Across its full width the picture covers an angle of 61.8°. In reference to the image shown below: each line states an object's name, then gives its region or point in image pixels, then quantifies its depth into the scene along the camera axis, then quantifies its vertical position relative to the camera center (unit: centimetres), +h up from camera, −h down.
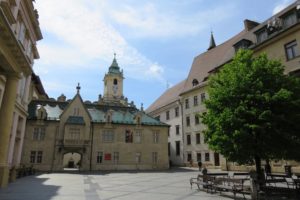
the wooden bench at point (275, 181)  1308 -94
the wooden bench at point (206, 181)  1488 -118
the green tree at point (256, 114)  1338 +262
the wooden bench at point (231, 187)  1291 -132
